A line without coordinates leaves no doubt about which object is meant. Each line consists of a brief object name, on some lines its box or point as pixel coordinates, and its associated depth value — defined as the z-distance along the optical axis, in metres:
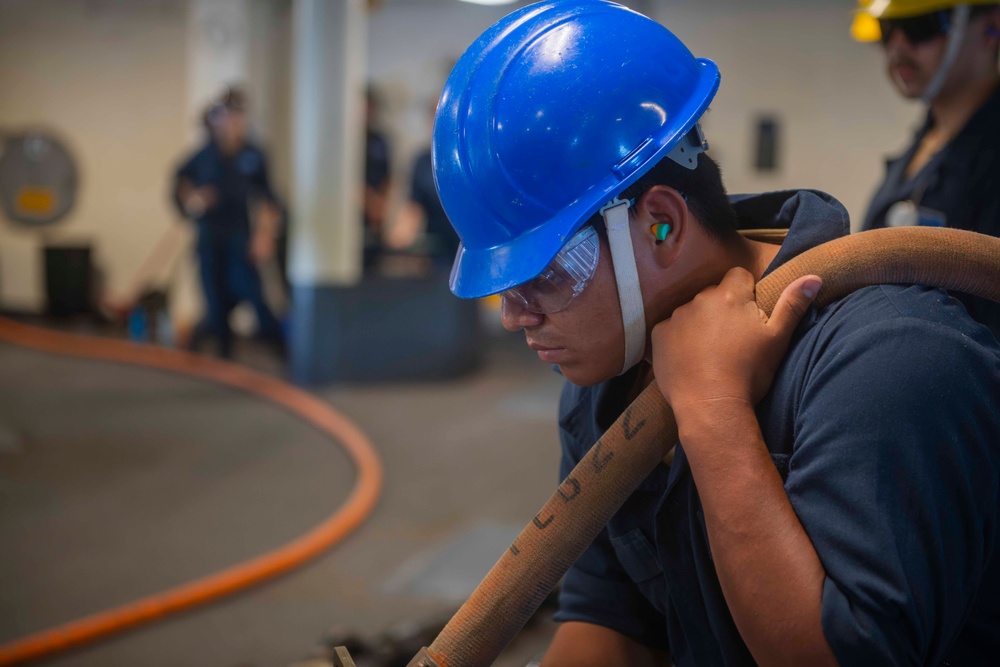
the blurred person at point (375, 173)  8.61
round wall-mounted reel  9.46
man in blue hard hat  0.92
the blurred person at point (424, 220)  8.04
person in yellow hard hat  2.36
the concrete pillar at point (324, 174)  6.35
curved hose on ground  3.12
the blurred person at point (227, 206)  7.26
